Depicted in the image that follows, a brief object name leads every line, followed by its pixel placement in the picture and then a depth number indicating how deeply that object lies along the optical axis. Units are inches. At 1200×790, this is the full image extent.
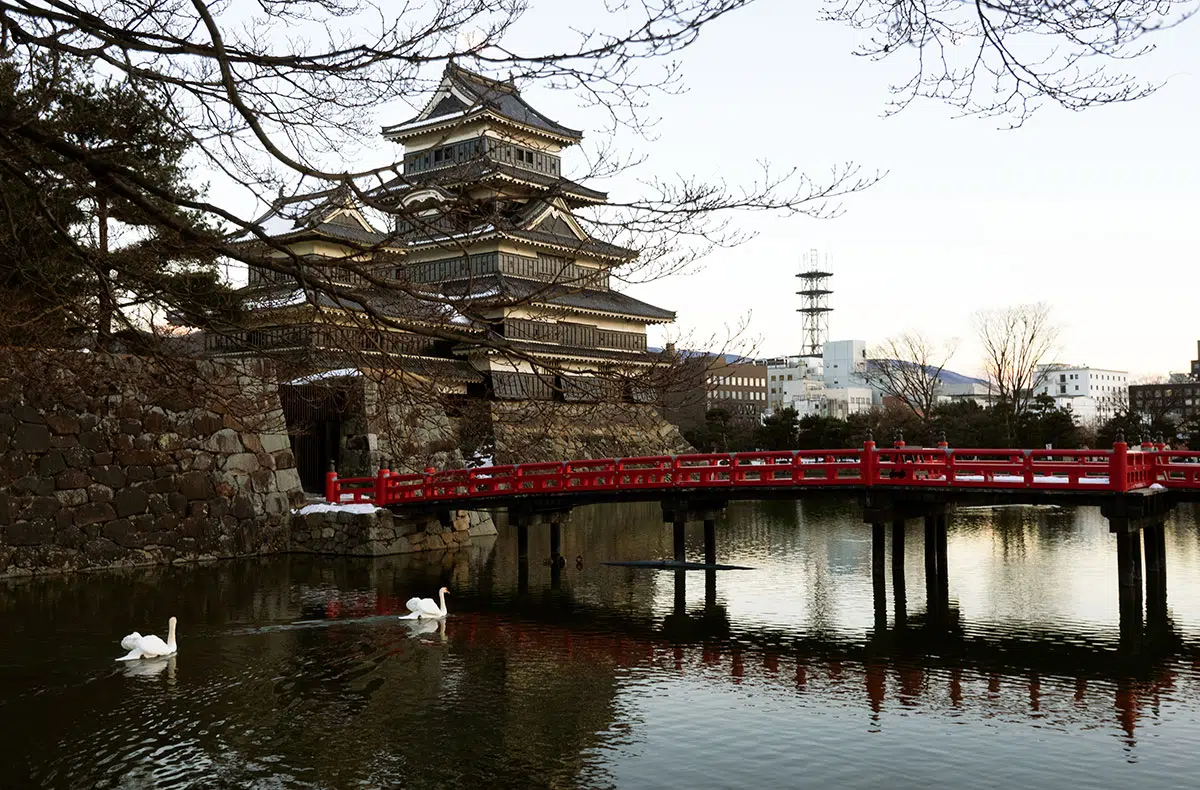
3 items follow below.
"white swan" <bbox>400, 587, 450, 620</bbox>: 627.8
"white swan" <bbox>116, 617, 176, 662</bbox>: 525.3
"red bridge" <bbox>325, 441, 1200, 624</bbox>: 671.8
